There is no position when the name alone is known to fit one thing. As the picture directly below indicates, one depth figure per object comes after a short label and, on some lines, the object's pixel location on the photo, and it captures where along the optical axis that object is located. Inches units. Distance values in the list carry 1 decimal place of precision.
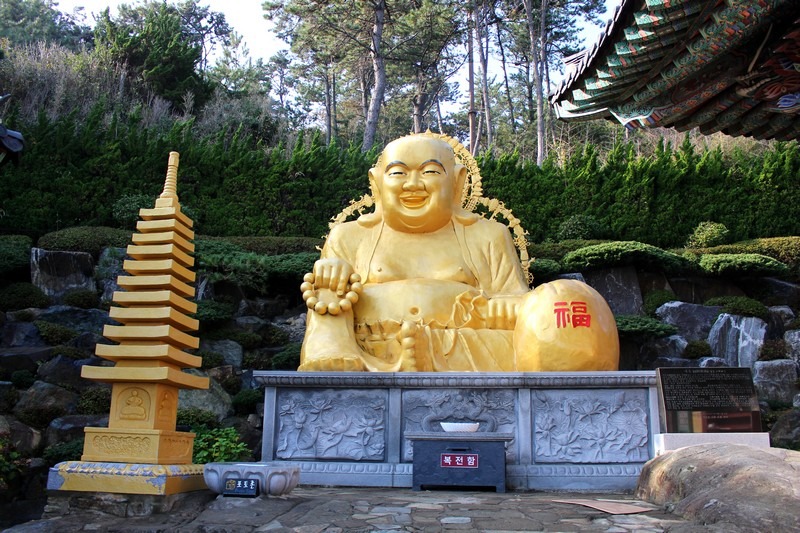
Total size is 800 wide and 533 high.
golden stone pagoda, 158.7
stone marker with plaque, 203.8
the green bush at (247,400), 387.2
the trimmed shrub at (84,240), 500.1
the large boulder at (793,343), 480.8
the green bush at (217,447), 275.0
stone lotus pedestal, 162.9
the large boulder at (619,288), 528.7
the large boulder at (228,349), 442.9
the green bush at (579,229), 597.0
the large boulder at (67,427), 329.4
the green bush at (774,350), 477.1
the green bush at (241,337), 454.3
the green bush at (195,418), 350.9
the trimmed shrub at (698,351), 474.0
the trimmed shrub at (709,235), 589.0
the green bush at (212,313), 443.7
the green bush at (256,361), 443.5
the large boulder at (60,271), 489.7
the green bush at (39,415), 340.5
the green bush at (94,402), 351.9
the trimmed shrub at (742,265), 524.4
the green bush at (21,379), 373.7
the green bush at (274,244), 548.4
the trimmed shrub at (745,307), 493.0
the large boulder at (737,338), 483.5
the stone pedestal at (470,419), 230.7
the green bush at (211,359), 420.2
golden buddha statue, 247.8
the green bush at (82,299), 466.3
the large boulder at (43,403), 342.0
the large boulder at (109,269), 490.0
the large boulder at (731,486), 127.0
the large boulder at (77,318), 448.1
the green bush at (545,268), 520.1
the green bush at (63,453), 299.8
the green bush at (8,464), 271.6
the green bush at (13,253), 482.5
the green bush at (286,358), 423.8
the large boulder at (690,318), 500.1
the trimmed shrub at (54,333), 420.2
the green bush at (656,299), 519.5
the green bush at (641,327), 466.6
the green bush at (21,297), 460.4
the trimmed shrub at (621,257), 520.1
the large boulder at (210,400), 377.7
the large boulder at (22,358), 385.7
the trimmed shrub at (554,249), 557.6
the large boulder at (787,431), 379.6
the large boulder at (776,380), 450.9
